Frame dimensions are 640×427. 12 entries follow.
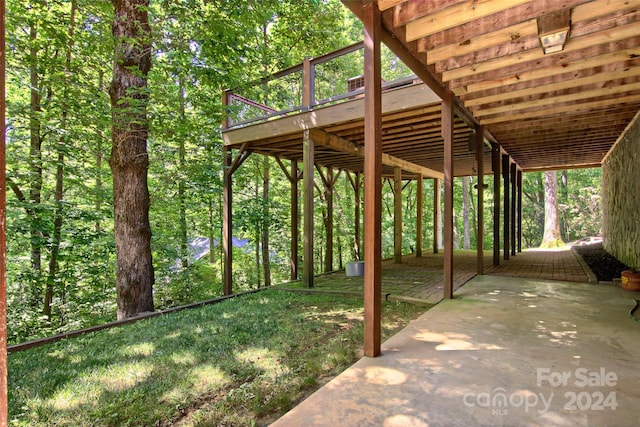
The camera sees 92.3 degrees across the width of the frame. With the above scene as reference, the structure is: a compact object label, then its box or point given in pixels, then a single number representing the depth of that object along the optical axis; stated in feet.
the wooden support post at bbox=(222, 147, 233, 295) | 20.31
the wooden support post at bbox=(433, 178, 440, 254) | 32.51
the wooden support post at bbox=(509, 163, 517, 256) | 27.68
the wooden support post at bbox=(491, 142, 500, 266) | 20.34
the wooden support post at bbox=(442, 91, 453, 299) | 12.17
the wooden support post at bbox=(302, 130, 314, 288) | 17.19
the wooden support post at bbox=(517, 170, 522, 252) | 32.18
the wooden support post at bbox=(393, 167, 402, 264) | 25.89
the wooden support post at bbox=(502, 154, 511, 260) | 23.90
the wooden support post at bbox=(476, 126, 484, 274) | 16.30
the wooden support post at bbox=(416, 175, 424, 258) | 30.25
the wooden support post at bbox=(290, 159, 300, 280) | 22.91
